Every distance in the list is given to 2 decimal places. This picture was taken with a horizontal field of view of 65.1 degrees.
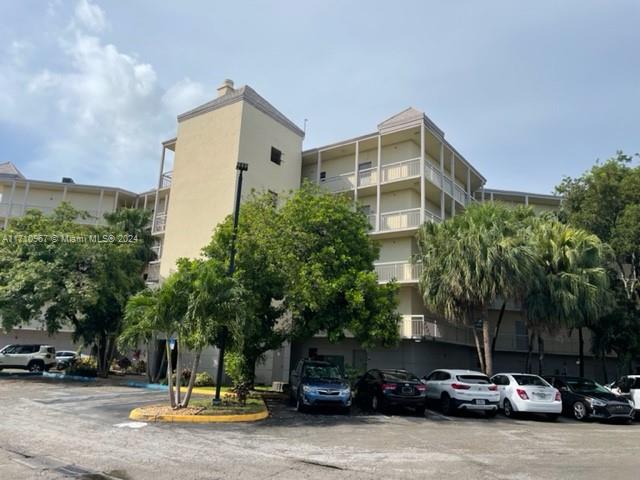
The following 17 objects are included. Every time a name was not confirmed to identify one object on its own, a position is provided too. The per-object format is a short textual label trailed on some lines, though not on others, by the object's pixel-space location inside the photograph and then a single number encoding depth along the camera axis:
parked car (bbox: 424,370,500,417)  16.92
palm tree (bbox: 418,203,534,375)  20.69
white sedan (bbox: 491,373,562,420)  16.73
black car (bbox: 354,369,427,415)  16.84
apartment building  26.16
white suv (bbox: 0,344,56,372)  28.78
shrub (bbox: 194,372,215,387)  23.88
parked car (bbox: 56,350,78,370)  29.63
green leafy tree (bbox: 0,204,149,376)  23.31
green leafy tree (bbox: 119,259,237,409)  14.04
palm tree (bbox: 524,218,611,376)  21.70
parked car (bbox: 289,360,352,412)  16.11
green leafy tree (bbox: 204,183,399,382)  17.81
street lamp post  15.50
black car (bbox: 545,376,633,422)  17.06
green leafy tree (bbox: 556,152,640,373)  24.25
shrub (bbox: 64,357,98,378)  26.66
